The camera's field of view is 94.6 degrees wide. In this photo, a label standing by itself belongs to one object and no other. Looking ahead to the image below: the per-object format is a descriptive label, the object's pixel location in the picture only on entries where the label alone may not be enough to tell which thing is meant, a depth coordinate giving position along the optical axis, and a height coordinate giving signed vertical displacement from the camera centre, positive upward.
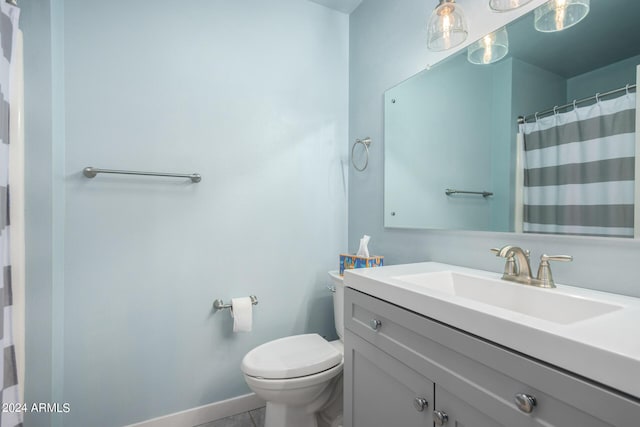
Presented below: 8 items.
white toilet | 1.24 -0.73
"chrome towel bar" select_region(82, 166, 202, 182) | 1.32 +0.16
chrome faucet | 0.90 -0.19
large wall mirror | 0.86 +0.32
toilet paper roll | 1.55 -0.56
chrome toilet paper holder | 1.59 -0.52
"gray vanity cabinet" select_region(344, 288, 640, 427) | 0.50 -0.39
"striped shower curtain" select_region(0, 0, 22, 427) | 0.88 -0.08
